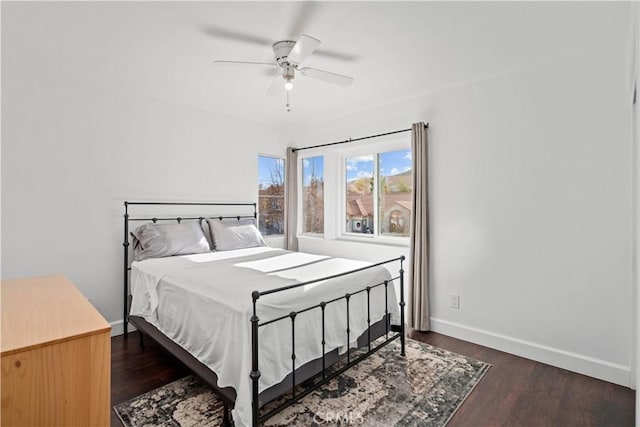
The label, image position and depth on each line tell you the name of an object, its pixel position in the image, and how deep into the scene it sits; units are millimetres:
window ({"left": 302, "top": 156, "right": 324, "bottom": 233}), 4746
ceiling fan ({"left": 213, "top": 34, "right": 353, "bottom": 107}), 2100
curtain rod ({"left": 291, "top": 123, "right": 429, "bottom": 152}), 3596
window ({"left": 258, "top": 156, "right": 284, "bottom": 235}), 4711
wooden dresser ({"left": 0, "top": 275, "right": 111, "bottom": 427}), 840
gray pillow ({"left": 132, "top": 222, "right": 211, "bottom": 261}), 3146
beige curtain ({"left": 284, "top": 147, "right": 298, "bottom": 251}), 4824
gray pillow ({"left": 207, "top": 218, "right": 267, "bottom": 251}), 3643
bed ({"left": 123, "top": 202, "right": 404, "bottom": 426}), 1785
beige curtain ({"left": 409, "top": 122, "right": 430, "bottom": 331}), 3324
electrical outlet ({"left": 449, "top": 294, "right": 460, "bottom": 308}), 3204
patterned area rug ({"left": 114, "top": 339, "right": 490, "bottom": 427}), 1975
